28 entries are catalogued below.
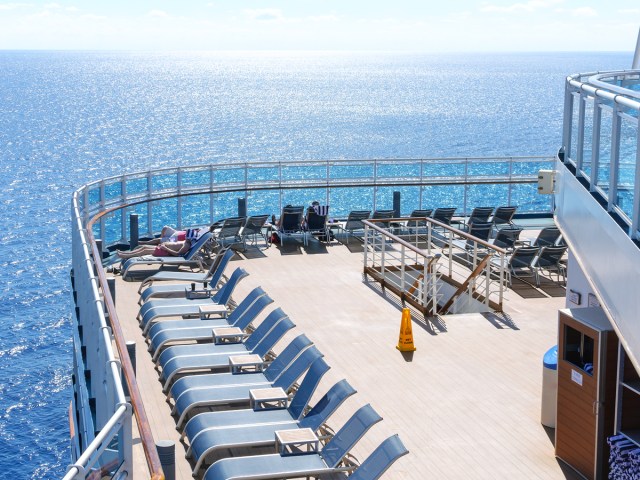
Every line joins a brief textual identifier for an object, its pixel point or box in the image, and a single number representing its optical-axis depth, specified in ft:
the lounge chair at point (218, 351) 34.50
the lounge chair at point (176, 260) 51.93
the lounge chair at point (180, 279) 45.78
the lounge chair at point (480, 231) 57.88
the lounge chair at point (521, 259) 50.99
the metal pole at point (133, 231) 55.52
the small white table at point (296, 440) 27.32
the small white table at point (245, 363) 34.14
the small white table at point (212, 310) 40.93
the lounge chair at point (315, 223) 59.06
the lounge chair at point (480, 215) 60.49
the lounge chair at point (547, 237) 54.39
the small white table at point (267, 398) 30.53
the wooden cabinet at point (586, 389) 26.78
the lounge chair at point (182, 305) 41.16
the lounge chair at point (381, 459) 23.85
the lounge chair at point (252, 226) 57.62
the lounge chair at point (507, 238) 55.63
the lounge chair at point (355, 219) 59.77
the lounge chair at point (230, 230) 56.65
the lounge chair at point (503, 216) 60.13
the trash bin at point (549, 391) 31.60
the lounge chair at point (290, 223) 58.70
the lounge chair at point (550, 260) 50.87
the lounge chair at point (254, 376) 32.22
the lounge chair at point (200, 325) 37.76
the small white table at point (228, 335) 37.37
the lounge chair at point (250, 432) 27.58
